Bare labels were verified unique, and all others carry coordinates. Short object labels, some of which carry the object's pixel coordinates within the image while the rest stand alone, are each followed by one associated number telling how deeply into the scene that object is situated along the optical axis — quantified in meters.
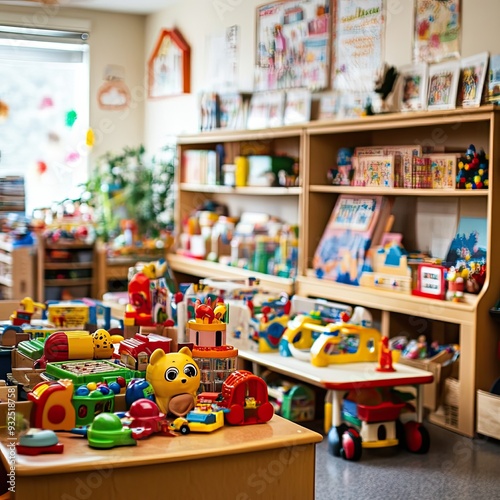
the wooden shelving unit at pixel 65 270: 5.87
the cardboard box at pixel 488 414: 3.70
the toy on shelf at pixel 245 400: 2.24
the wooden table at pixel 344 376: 3.54
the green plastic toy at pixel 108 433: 2.00
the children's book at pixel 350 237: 4.48
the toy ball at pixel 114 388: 2.25
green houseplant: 6.56
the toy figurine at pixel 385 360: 3.72
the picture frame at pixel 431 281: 3.99
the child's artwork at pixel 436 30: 4.23
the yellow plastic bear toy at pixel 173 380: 2.22
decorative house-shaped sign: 6.66
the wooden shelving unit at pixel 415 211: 3.80
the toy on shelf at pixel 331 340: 3.79
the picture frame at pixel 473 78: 4.04
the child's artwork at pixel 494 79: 3.96
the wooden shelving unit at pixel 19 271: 5.77
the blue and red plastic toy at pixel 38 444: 1.94
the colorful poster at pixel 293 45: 5.16
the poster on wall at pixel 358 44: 4.73
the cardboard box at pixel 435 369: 4.13
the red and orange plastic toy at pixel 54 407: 2.08
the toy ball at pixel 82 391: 2.20
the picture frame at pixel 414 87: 4.38
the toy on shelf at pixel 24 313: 3.28
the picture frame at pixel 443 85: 4.19
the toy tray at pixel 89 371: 2.30
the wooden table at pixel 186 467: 1.87
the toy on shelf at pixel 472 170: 3.88
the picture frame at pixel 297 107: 5.25
